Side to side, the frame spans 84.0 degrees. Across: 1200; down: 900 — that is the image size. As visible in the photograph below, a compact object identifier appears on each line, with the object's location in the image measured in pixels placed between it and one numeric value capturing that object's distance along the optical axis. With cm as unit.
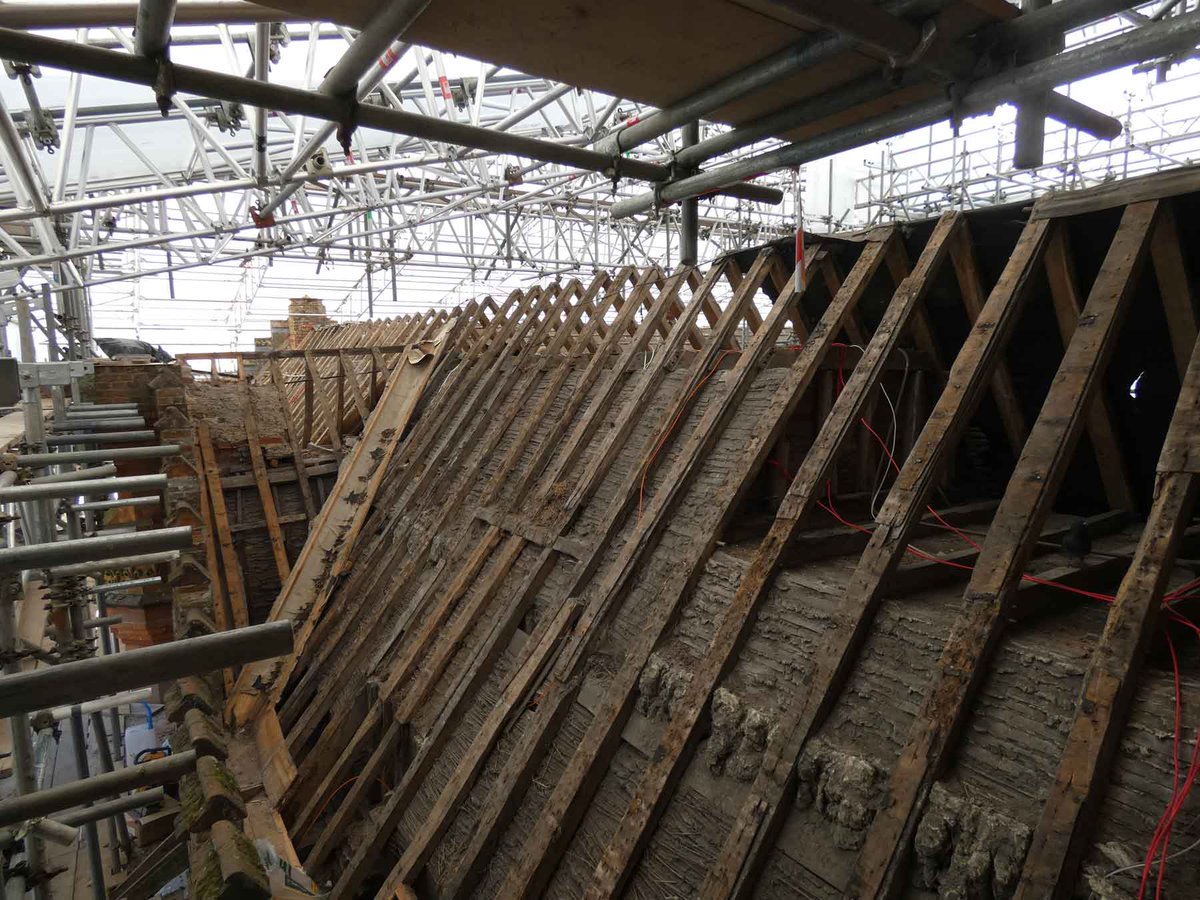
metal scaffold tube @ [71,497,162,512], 274
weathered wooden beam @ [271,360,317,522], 739
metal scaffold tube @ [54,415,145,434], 412
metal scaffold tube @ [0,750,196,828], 163
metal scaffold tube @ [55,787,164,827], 244
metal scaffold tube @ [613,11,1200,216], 196
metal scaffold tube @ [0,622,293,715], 125
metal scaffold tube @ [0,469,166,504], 215
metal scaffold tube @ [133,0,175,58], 204
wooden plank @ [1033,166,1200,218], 232
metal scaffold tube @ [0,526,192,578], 160
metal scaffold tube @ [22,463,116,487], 303
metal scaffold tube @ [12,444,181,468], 298
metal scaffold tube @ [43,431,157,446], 386
